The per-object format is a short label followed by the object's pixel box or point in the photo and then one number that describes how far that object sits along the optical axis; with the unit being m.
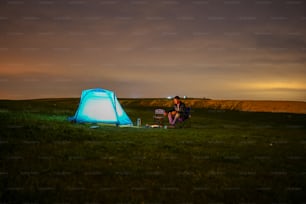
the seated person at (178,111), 19.62
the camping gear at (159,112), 21.08
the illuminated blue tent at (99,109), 19.78
